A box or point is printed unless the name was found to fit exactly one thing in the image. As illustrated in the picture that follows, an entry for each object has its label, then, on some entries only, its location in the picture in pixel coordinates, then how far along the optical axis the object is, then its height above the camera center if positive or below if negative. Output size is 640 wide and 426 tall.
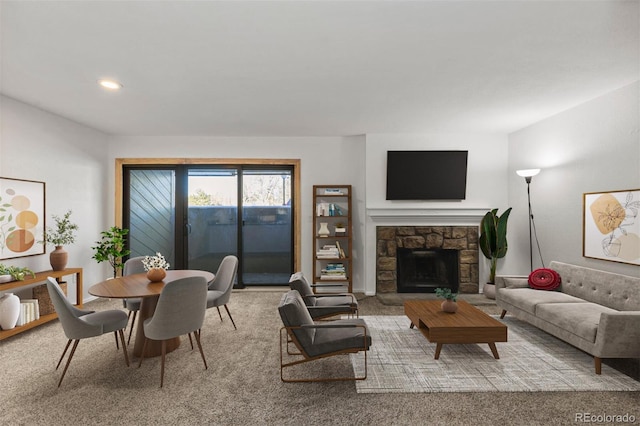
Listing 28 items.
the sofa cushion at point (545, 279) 4.16 -0.82
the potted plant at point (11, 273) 3.69 -0.70
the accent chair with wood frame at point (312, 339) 2.75 -1.03
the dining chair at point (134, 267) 4.23 -0.70
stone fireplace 5.80 -0.58
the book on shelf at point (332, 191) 5.81 +0.37
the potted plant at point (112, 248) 5.25 -0.59
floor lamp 4.79 +0.47
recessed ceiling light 3.40 +1.30
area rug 2.71 -1.37
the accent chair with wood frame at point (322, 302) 3.54 -0.99
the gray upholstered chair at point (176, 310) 2.73 -0.81
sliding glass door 6.10 +0.01
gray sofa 2.81 -0.95
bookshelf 5.68 -0.39
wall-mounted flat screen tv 5.70 +0.66
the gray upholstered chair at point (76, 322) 2.73 -0.94
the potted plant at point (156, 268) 3.49 -0.59
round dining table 3.02 -0.73
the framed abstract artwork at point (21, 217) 3.91 -0.08
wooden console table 3.58 -0.87
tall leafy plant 5.39 -0.38
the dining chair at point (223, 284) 3.87 -0.90
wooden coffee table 3.11 -1.07
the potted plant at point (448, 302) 3.61 -0.96
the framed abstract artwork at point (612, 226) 3.52 -0.13
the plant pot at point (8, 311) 3.60 -1.07
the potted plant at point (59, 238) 4.42 -0.37
